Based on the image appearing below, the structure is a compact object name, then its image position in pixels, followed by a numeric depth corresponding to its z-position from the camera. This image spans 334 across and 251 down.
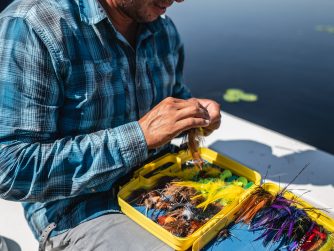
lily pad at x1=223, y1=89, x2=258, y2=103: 4.40
